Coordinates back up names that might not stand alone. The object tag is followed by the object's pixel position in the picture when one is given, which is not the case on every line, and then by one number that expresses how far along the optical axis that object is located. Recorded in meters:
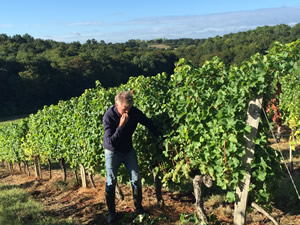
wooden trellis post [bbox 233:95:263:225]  3.59
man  3.96
